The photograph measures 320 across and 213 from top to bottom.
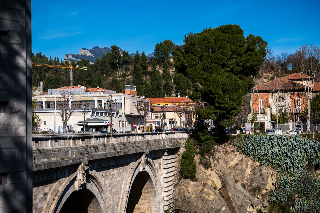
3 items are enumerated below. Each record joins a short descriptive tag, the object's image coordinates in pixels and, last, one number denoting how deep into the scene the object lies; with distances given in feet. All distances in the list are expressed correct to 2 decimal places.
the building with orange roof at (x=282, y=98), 201.46
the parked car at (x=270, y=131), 151.03
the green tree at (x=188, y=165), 122.62
